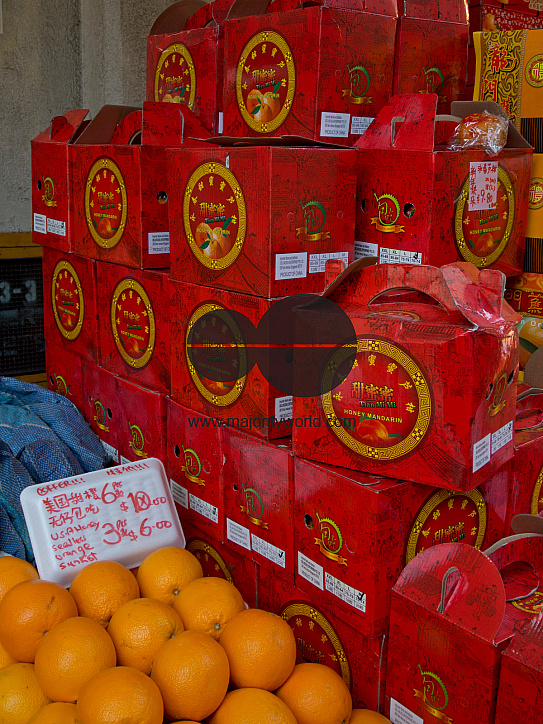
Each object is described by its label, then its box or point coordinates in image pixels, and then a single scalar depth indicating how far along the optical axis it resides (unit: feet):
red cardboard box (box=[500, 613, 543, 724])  3.23
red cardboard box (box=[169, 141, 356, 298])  4.39
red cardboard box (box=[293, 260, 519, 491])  3.63
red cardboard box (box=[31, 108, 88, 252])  6.82
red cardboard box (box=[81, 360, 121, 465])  6.47
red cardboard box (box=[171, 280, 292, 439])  4.63
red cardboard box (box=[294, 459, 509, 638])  3.95
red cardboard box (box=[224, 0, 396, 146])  4.99
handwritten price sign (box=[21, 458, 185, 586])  4.58
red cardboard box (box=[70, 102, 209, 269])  5.75
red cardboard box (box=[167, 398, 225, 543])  5.22
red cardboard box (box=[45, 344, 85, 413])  7.13
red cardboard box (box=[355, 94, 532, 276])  4.66
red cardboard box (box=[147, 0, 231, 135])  6.19
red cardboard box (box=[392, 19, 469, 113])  5.44
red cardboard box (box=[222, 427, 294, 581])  4.59
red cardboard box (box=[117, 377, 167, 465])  5.80
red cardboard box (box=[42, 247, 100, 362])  6.68
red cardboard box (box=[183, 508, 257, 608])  5.19
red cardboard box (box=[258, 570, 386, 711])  4.17
